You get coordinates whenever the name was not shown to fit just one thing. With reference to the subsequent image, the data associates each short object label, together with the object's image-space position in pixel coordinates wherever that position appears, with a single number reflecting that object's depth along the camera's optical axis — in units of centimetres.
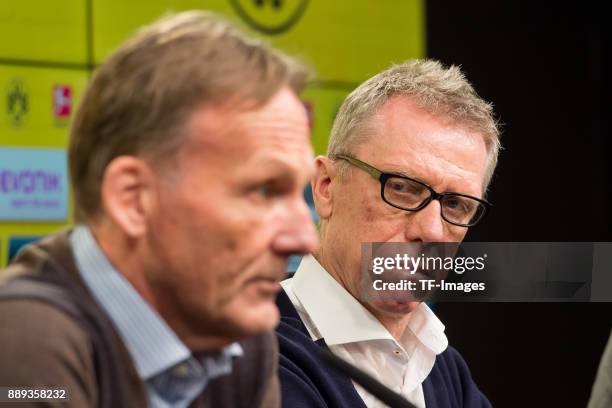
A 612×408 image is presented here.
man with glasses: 270
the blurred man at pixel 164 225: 230
